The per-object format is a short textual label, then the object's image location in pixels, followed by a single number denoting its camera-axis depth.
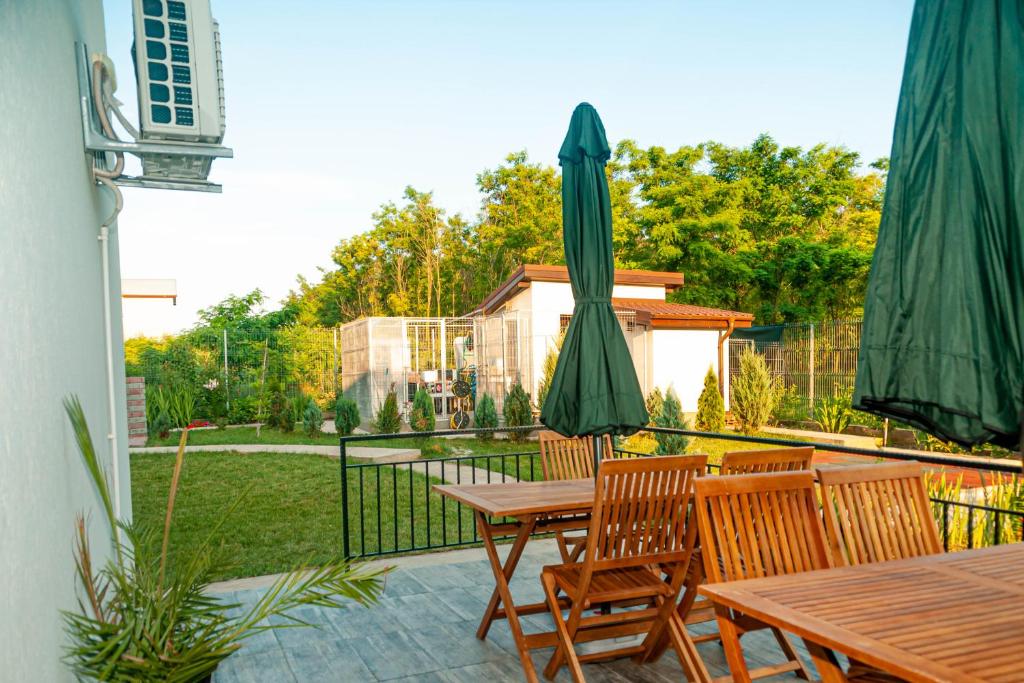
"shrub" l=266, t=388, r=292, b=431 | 13.83
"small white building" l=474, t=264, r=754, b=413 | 13.77
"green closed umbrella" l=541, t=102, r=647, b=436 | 3.78
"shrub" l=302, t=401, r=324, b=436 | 13.09
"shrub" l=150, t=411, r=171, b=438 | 12.20
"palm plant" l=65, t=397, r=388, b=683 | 1.83
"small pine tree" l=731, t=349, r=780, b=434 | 12.96
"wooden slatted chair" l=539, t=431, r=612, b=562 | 4.54
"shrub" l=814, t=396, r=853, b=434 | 12.71
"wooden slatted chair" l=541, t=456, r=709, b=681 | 2.86
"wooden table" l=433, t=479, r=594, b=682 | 3.15
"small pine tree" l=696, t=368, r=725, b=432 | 12.96
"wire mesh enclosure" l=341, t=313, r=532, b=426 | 13.65
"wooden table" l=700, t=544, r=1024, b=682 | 1.45
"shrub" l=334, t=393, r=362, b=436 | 12.90
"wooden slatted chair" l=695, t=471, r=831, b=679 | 2.17
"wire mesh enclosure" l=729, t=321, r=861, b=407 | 13.16
